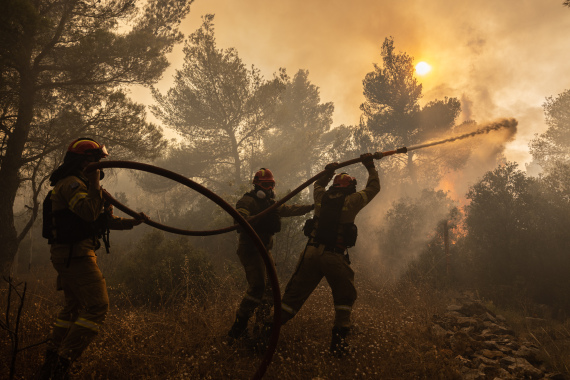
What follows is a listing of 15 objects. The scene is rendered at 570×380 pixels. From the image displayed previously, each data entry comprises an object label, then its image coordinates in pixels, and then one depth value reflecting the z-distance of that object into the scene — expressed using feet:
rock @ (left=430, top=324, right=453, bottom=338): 17.14
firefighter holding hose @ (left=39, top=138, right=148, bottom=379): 9.83
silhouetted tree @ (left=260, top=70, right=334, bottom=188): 91.91
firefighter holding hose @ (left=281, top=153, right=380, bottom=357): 13.75
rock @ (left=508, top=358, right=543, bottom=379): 13.58
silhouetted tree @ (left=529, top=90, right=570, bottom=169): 87.04
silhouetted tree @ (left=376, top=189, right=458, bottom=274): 43.09
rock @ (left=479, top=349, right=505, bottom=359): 15.47
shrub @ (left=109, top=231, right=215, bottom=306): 24.08
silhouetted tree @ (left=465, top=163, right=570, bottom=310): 31.04
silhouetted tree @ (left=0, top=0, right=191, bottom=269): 24.43
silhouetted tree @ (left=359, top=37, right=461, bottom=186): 69.51
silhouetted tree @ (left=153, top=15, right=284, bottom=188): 59.82
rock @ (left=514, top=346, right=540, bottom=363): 15.74
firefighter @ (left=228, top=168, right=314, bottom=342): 14.42
